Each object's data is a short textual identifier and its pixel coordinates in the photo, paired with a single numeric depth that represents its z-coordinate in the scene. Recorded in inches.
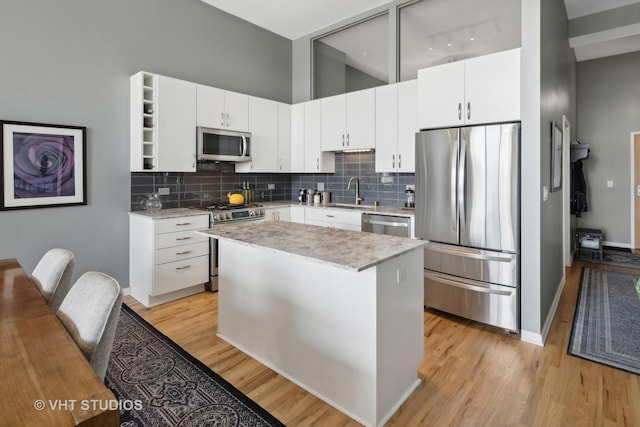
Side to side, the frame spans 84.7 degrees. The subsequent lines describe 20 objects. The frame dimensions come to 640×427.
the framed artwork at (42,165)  113.4
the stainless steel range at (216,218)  147.3
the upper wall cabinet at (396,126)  146.9
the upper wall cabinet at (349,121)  161.5
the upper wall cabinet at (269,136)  174.4
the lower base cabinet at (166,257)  130.5
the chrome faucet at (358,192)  181.9
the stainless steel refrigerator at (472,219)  108.0
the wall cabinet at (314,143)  183.0
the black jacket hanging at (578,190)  225.5
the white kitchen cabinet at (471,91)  107.3
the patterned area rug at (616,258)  196.5
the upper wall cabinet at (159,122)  136.6
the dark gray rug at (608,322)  98.0
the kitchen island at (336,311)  68.7
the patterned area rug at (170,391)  72.1
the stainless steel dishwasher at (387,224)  138.1
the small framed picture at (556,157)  126.0
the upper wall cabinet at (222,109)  151.2
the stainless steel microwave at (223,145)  151.4
